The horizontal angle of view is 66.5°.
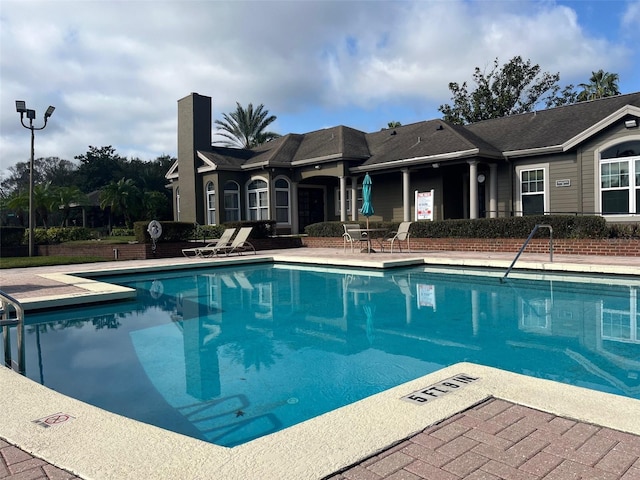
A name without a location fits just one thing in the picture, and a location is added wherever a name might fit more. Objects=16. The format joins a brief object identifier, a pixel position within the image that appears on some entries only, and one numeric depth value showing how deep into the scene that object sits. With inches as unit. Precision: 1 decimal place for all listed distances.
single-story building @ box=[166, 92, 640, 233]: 598.2
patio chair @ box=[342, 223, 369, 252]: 627.8
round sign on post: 626.8
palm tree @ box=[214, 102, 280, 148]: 1546.5
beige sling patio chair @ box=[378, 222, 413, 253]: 604.4
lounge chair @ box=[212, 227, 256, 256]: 626.2
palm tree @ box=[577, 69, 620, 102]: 1476.4
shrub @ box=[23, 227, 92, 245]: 810.2
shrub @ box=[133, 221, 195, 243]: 654.5
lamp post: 625.0
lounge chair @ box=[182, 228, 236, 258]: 629.3
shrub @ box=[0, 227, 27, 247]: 741.9
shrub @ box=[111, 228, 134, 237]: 1237.9
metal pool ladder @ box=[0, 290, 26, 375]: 169.2
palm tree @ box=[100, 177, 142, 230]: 1331.2
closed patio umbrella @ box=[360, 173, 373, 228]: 661.9
